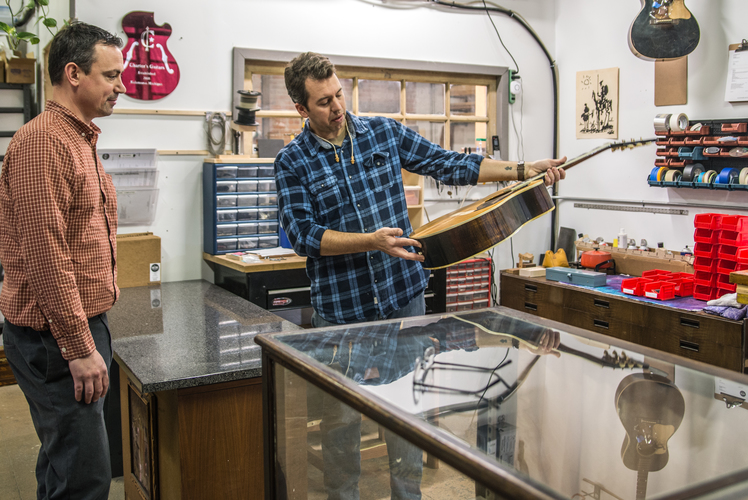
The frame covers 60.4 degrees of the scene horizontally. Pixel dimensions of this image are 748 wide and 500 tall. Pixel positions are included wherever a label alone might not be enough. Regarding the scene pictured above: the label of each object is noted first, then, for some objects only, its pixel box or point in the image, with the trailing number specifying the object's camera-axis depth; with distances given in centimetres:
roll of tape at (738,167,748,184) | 362
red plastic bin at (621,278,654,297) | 367
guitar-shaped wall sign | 389
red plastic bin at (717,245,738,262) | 332
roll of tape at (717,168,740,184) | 368
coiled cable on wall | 411
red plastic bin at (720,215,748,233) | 327
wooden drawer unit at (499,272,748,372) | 314
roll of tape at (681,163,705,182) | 388
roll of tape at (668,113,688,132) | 381
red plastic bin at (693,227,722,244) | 340
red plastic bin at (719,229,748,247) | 327
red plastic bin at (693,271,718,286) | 346
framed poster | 473
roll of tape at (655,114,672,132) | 395
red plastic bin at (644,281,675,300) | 355
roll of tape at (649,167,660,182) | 416
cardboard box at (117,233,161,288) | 376
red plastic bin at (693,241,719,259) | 342
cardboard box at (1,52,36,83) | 382
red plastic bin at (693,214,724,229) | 338
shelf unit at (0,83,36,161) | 390
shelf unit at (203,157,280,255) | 398
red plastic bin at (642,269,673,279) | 377
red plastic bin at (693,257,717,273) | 345
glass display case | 102
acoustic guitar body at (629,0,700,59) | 381
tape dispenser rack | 368
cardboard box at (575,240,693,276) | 399
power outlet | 512
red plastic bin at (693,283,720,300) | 346
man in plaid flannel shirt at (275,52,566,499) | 211
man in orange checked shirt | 167
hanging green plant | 357
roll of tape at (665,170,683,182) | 400
